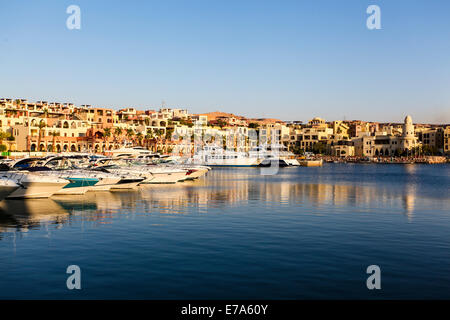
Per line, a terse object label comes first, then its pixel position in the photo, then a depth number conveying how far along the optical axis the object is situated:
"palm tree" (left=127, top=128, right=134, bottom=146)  133.96
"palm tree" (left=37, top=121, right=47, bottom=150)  109.19
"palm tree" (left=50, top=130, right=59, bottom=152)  114.57
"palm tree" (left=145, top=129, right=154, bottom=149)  140.94
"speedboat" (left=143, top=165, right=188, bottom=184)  53.00
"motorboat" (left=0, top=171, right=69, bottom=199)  33.75
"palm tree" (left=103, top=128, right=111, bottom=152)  127.44
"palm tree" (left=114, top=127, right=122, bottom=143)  133.38
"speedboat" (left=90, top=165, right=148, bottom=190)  43.84
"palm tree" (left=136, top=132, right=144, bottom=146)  139.00
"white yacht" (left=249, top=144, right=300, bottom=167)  130.24
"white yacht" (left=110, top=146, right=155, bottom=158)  67.19
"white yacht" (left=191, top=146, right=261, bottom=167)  123.25
